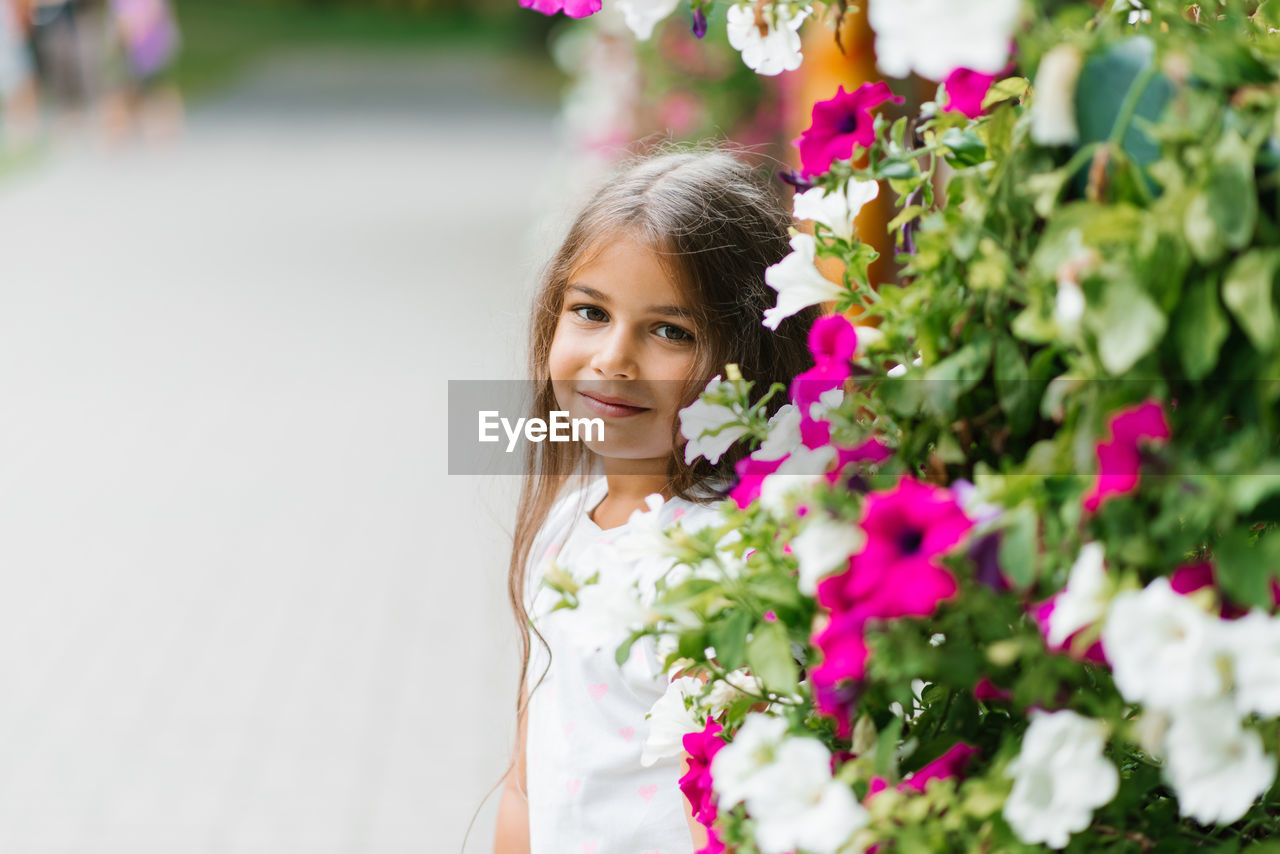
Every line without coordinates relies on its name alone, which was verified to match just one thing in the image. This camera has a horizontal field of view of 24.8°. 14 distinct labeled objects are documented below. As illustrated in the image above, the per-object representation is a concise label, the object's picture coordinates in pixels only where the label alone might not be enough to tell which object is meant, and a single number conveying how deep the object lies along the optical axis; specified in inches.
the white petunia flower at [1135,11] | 55.9
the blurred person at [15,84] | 529.1
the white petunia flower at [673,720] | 60.1
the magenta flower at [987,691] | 53.9
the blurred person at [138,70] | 541.6
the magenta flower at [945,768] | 54.0
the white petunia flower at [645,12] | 57.3
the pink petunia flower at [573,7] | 59.0
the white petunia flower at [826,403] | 56.4
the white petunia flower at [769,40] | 58.9
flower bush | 48.7
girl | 68.1
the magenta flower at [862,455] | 54.3
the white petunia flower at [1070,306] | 50.0
